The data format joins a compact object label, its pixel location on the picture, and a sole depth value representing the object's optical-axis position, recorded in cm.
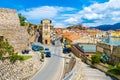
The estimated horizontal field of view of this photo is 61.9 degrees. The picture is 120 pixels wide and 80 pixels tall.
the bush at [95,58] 1329
